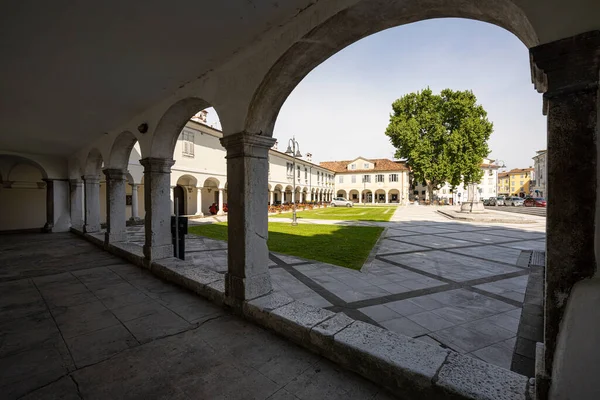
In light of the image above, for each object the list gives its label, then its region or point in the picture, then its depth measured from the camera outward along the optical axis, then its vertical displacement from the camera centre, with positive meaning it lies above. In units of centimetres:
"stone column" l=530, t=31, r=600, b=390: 154 +17
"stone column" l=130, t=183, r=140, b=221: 1568 -41
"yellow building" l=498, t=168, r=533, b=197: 7781 +395
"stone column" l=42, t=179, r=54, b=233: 1194 -49
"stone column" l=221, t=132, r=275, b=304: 356 -31
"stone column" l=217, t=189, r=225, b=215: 2248 -76
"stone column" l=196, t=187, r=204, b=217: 2010 -49
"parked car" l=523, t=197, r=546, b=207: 3513 -101
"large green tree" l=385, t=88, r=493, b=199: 2931 +704
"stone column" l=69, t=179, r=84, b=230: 1209 -37
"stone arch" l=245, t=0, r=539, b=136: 205 +163
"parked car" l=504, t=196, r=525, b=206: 4112 -100
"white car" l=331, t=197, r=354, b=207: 4048 -125
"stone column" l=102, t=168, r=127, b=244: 766 -29
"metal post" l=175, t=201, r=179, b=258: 584 -79
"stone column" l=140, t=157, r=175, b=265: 561 -27
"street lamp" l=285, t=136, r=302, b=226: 1640 +297
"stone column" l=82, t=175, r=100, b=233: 1004 -30
